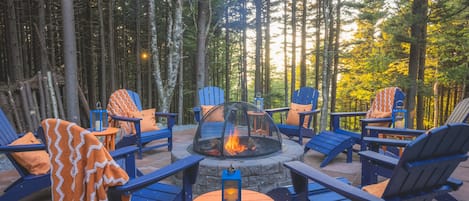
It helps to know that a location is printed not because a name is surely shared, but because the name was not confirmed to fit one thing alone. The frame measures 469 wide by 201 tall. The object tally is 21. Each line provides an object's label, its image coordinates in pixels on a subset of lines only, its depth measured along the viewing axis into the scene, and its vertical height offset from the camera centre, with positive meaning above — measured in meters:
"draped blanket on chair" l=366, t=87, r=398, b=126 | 3.49 -0.32
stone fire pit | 2.57 -0.76
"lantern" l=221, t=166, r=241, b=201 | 1.52 -0.61
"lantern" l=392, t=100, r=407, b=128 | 3.39 -0.46
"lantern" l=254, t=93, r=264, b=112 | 4.33 -0.34
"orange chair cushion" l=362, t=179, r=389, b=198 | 1.61 -0.68
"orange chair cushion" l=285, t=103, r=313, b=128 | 4.31 -0.53
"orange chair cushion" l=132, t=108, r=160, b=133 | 3.91 -0.57
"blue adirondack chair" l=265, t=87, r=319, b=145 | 3.97 -0.48
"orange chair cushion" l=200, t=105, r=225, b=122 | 3.18 -0.41
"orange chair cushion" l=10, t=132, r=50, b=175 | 2.10 -0.63
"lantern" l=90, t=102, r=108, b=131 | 3.17 -0.47
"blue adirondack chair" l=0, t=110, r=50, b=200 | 1.98 -0.75
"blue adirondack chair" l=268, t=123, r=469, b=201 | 1.35 -0.51
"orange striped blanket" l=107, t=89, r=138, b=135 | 3.86 -0.39
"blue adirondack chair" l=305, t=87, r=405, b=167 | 3.29 -0.71
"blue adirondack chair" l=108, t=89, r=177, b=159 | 3.53 -0.75
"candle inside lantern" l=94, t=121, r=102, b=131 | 3.17 -0.53
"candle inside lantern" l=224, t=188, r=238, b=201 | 1.53 -0.65
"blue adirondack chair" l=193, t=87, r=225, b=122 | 4.83 -0.27
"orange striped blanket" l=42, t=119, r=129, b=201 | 1.28 -0.41
